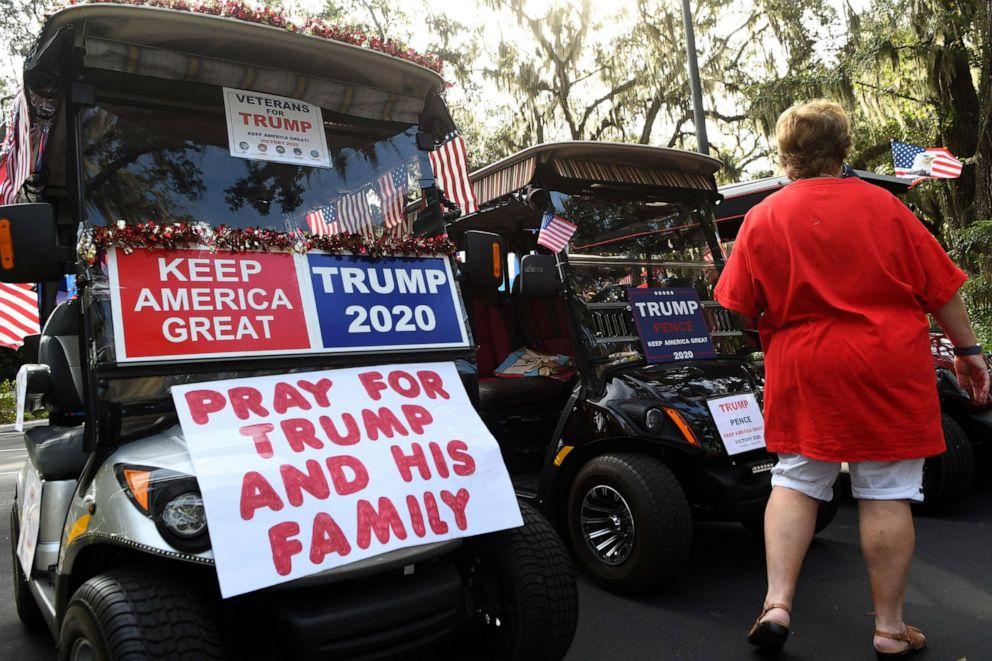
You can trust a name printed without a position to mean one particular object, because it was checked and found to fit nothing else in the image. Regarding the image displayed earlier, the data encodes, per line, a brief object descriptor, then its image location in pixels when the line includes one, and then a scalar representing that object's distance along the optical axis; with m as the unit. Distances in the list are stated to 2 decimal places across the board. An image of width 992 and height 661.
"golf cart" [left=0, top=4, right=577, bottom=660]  2.21
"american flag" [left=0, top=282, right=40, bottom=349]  4.95
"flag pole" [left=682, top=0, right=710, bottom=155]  10.77
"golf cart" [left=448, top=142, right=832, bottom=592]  3.71
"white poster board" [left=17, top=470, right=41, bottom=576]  3.10
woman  2.62
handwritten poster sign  2.20
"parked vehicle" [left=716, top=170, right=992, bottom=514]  4.69
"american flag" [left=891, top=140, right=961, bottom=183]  9.17
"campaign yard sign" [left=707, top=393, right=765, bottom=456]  3.76
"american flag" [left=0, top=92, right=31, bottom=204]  2.92
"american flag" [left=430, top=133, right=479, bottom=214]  3.56
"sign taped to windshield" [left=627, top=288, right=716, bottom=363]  4.50
